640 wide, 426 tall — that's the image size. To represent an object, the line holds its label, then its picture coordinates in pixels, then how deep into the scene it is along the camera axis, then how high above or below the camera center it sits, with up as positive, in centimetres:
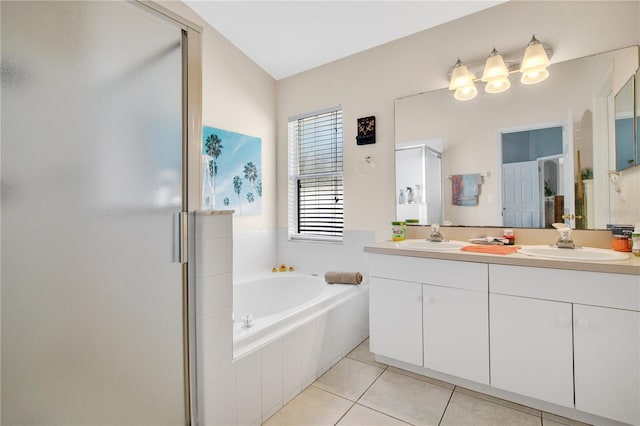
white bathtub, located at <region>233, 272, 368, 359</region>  167 -66
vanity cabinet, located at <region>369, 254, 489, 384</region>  175 -62
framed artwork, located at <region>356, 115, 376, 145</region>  281 +76
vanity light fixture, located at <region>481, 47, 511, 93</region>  212 +95
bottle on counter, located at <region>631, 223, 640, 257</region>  157 -15
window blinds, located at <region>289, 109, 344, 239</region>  312 +40
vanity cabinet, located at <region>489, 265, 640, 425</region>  140 -62
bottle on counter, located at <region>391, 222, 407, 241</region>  247 -15
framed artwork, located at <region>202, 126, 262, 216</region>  266 +40
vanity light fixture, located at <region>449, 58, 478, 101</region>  227 +96
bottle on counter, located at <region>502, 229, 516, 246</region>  208 -18
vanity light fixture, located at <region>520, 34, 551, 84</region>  198 +96
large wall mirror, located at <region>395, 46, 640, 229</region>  187 +46
